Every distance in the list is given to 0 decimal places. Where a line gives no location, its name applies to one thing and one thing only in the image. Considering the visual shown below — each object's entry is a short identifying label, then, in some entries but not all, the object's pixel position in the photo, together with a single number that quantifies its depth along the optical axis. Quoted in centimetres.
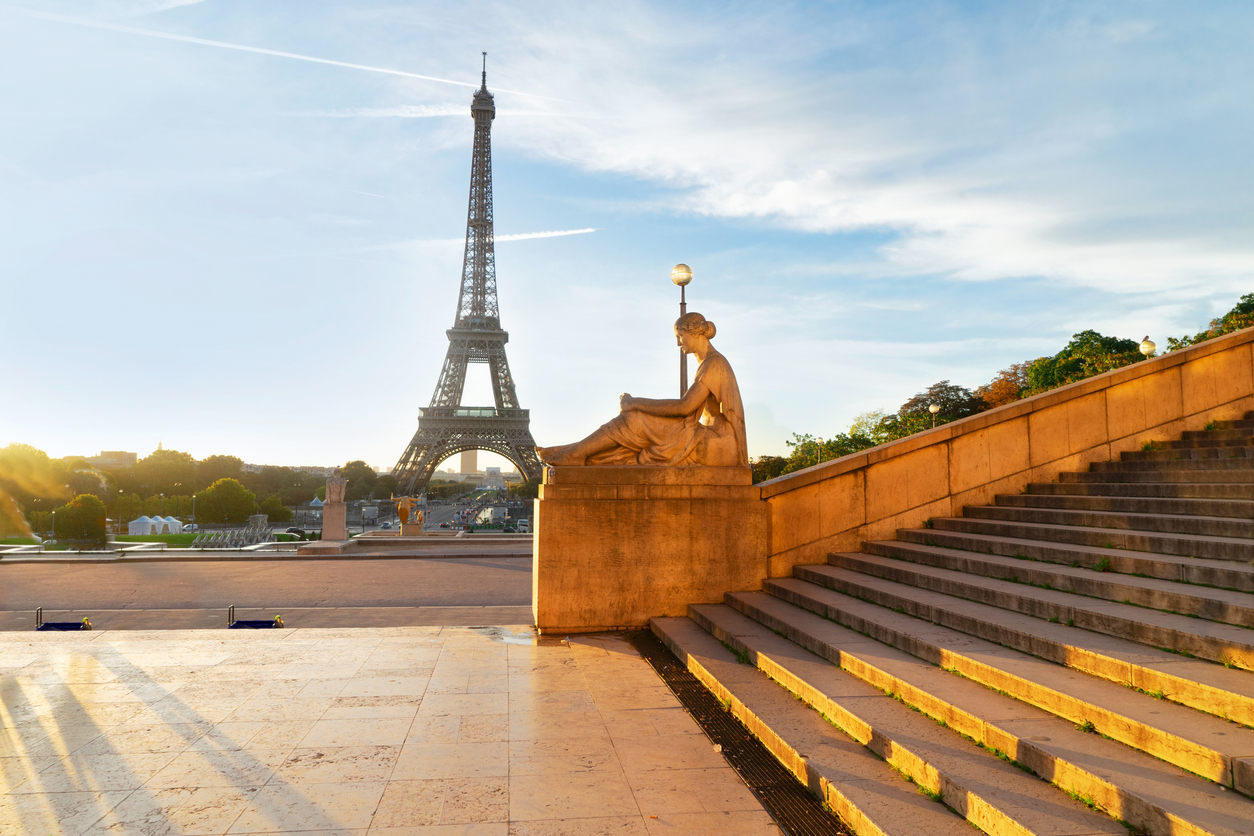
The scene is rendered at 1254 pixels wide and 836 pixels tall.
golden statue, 2719
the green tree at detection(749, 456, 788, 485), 5988
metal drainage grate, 356
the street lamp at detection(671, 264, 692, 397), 938
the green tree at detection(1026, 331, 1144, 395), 4931
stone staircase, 312
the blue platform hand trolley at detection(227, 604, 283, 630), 884
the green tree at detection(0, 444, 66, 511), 4853
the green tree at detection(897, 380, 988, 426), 6046
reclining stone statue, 813
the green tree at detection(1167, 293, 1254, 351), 2364
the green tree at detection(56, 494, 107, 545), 2667
